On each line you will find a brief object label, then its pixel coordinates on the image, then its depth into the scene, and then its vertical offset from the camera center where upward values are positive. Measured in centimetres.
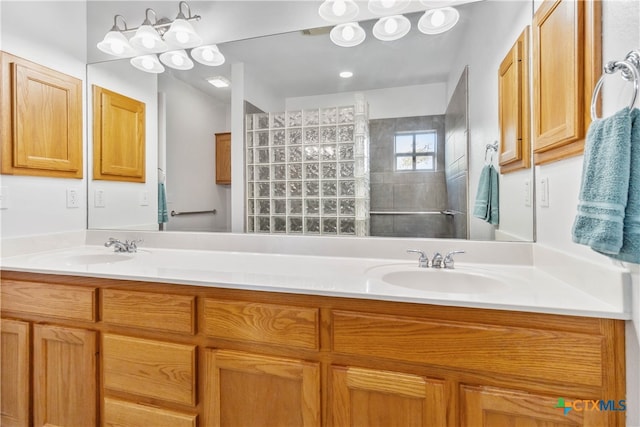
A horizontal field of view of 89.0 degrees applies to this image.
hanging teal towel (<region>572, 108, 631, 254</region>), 68 +6
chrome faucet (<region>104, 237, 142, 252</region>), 182 -19
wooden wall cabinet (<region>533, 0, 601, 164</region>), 89 +43
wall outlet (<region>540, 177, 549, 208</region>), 118 +7
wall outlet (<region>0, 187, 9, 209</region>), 164 +7
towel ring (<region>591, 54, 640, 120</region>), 69 +31
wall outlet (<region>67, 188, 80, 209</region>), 197 +9
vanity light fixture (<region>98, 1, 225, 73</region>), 181 +97
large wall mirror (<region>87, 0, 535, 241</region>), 142 +54
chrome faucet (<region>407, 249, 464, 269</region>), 130 -20
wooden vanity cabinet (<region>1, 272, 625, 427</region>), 84 -47
